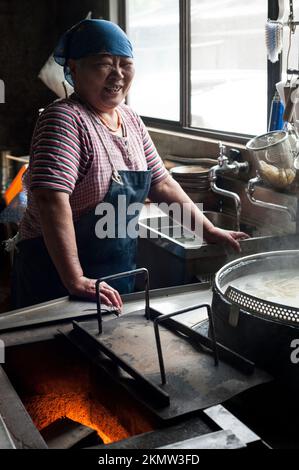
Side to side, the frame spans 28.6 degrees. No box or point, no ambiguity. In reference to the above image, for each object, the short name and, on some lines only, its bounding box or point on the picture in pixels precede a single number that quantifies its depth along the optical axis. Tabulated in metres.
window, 3.71
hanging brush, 2.75
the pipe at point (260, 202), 2.79
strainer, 2.55
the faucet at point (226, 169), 3.20
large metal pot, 1.35
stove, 1.20
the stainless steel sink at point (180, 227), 3.42
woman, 2.13
